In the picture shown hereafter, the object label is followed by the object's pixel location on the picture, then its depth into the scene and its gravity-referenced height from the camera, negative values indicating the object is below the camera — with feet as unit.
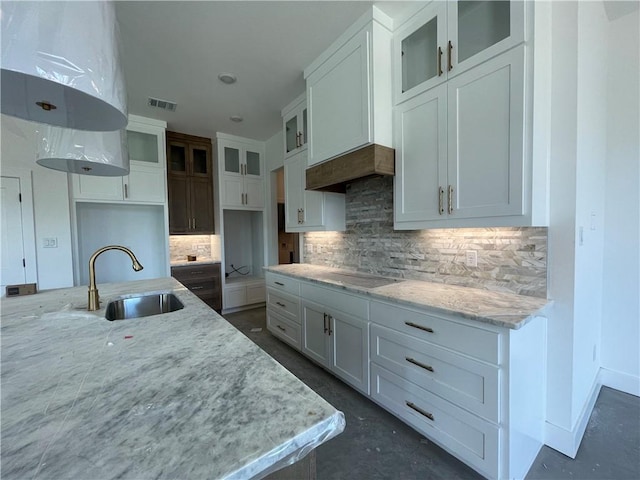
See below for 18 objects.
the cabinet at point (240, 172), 14.21 +3.36
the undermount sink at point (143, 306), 5.62 -1.56
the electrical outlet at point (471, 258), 6.29 -0.70
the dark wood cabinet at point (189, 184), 13.70 +2.65
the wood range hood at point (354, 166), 6.70 +1.77
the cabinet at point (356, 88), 6.64 +3.82
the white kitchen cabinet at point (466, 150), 4.83 +1.63
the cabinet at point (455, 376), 4.31 -2.82
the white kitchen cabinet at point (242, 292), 14.38 -3.26
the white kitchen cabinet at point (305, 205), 9.80 +1.03
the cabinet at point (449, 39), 4.92 +3.94
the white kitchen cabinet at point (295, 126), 10.32 +4.29
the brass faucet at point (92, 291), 4.78 -0.98
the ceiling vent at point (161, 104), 10.47 +5.24
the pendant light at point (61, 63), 1.76 +1.24
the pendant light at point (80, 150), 4.17 +1.39
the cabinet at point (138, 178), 11.29 +2.53
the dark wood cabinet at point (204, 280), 13.44 -2.33
